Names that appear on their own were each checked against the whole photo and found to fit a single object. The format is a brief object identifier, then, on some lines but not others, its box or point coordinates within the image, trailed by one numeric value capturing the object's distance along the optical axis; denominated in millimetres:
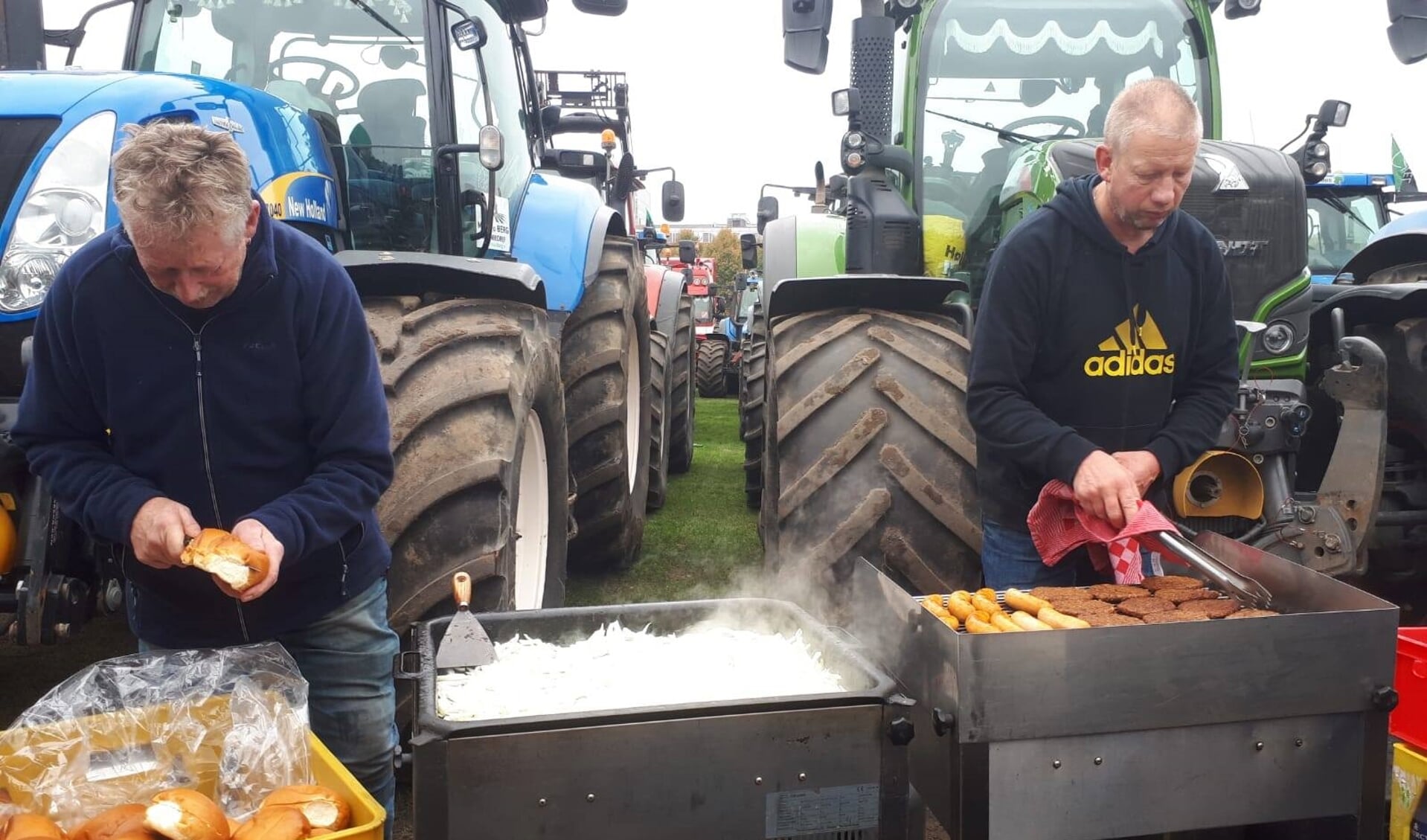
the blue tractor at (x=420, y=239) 3115
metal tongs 2408
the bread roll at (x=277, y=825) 1701
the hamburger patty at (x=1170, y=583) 2566
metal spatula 2338
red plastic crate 2625
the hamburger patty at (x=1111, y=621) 2248
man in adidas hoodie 2715
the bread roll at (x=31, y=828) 1709
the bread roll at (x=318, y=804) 1758
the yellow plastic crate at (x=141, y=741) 1847
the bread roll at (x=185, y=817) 1727
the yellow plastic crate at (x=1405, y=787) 2500
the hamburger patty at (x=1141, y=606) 2335
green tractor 3551
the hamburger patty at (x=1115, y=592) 2500
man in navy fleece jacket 2232
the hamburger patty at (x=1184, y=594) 2455
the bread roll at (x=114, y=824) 1765
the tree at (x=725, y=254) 63906
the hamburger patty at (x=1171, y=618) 2248
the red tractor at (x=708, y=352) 17359
